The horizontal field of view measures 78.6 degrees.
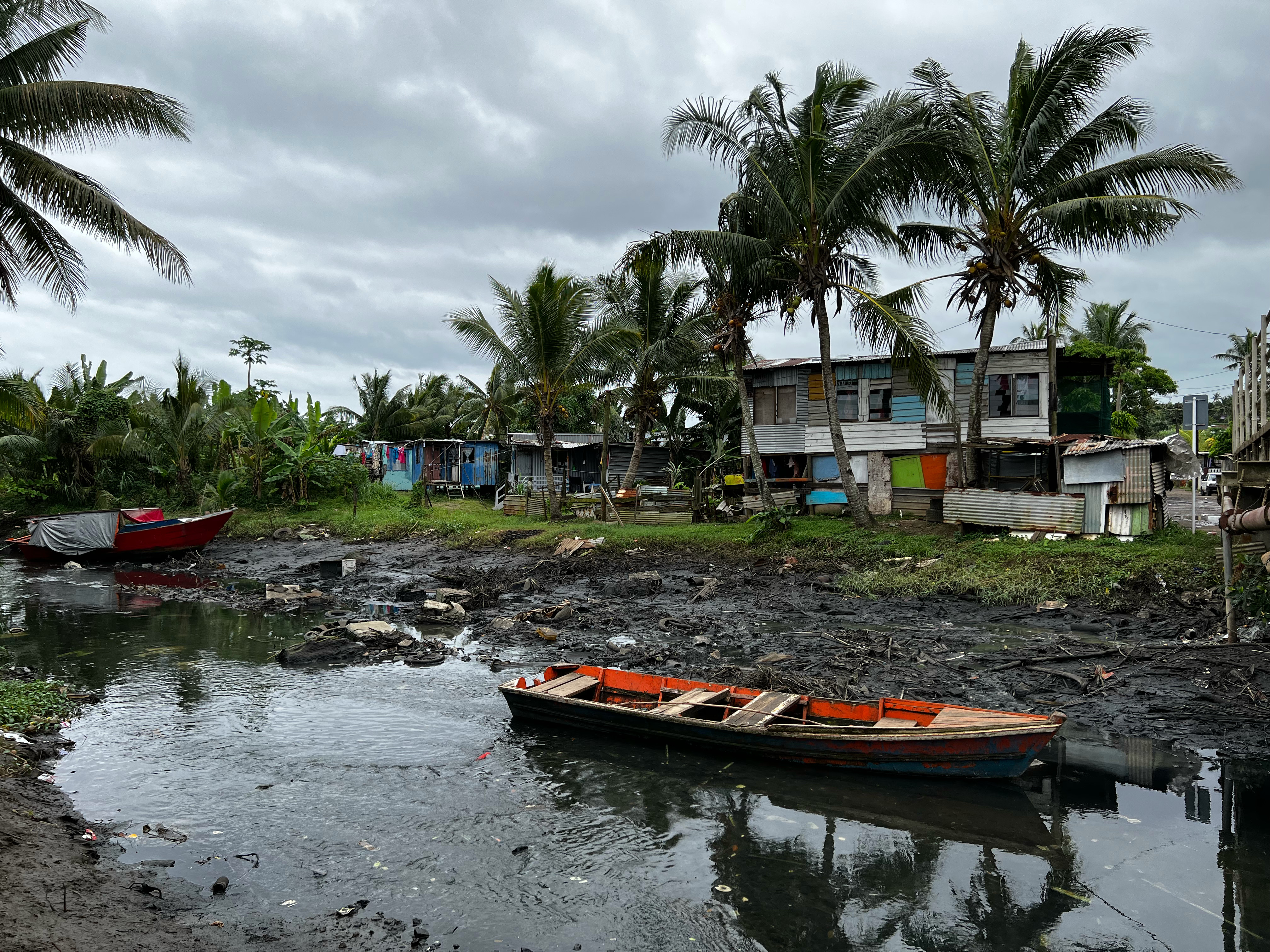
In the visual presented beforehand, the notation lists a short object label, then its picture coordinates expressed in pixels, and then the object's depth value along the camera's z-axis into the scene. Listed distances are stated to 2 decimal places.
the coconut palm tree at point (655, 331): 24.30
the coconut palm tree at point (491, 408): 35.78
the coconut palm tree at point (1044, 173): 15.29
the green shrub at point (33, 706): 8.54
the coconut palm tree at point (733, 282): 17.58
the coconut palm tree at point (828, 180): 16.38
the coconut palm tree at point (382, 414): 37.91
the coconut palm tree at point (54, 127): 10.09
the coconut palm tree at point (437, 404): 38.59
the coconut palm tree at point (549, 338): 22.44
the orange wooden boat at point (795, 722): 6.89
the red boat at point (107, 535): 23.95
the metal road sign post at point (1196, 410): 15.55
